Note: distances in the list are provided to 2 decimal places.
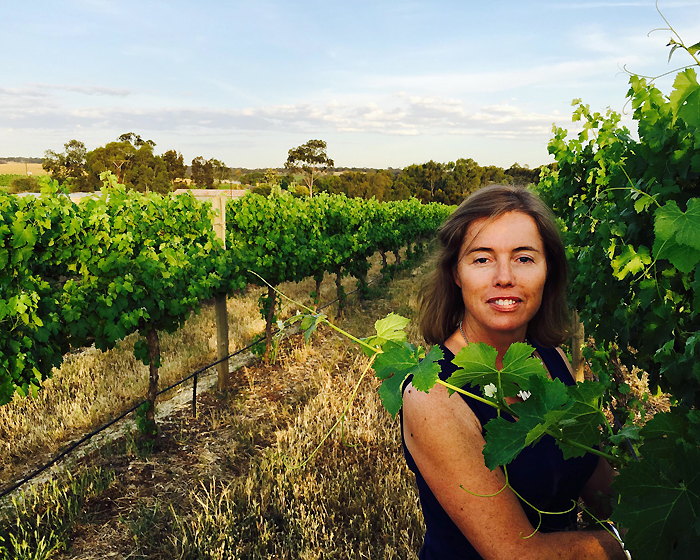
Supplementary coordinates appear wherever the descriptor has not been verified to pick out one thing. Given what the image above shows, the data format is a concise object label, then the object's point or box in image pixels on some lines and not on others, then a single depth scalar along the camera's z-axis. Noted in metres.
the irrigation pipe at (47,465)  3.80
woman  1.09
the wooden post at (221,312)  6.38
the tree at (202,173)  76.94
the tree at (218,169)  79.56
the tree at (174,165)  67.24
